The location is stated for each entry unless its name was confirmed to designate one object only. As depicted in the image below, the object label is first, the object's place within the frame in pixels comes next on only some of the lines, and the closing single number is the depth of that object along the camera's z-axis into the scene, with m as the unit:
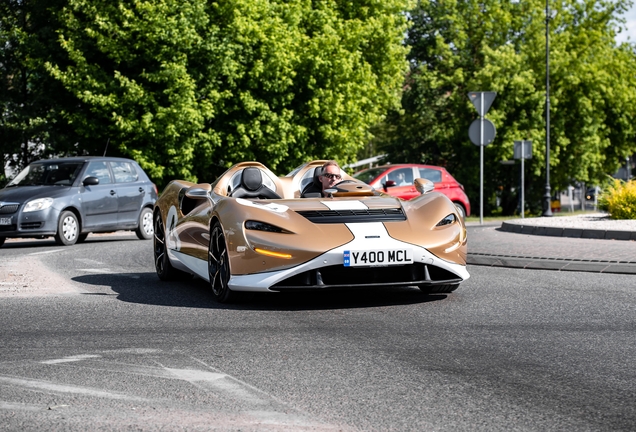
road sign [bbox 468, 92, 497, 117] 25.17
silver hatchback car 18.41
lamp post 33.78
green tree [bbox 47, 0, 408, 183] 30.86
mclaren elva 8.48
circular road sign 25.67
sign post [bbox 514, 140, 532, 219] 30.17
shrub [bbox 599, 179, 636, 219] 20.91
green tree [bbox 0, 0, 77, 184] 31.09
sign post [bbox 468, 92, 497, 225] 25.22
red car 26.59
